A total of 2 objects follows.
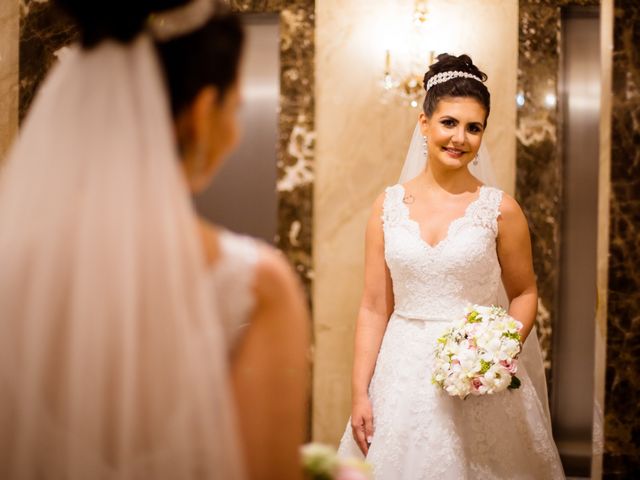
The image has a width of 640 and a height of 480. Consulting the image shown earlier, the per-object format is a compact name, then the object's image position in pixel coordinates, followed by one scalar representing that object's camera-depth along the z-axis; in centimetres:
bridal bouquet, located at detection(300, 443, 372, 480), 181
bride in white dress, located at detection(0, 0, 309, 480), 151
